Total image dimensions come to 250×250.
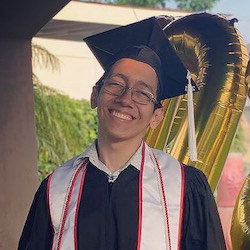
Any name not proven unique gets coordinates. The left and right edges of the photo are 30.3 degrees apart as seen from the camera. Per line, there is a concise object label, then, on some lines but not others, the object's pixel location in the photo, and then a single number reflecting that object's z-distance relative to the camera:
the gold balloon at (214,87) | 2.39
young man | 1.76
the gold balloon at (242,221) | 2.18
